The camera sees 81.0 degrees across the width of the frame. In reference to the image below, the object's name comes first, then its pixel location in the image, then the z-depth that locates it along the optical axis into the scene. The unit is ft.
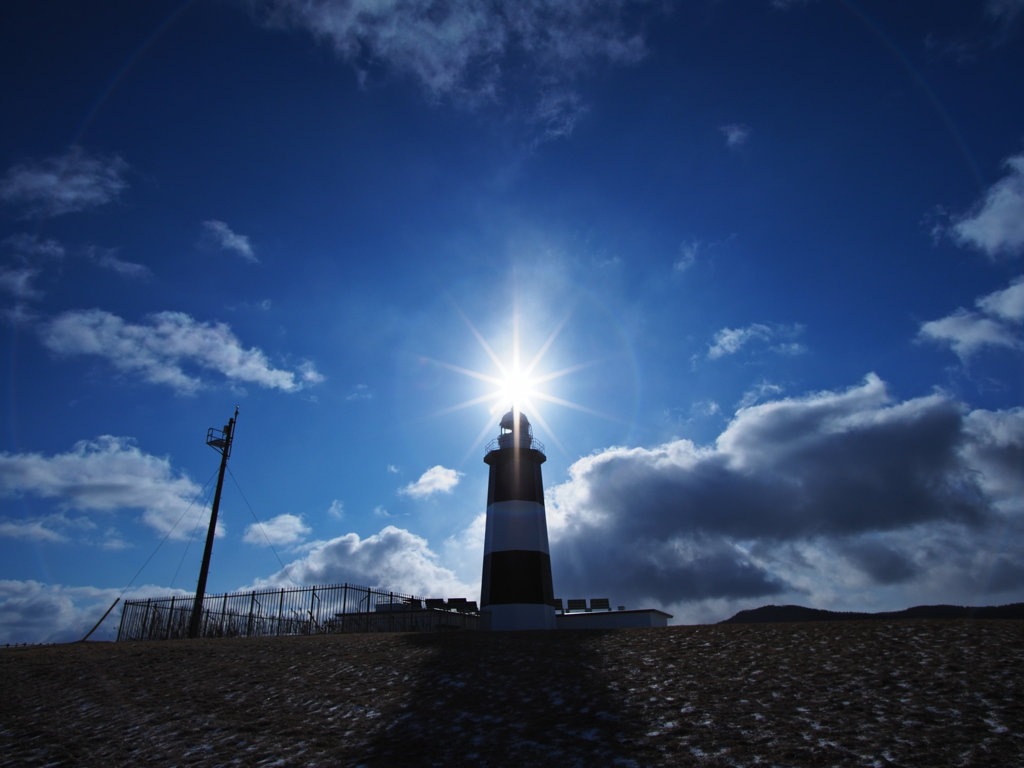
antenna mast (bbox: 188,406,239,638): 86.53
